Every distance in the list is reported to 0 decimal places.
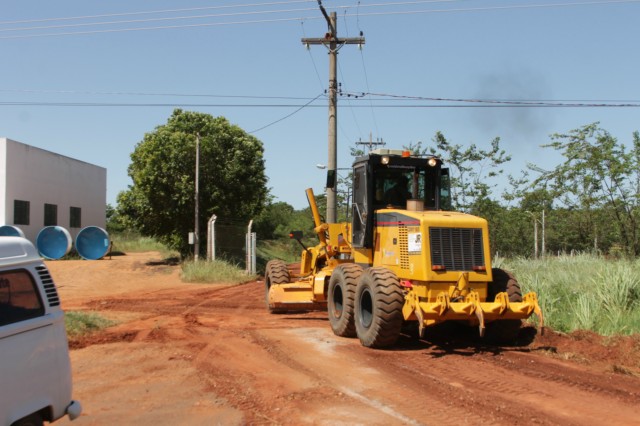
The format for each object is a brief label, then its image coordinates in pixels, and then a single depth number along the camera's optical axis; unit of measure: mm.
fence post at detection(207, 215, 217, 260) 26047
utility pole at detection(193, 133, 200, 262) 26516
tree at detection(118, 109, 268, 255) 28531
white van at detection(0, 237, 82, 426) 4477
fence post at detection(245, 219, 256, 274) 26234
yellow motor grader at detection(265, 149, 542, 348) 9438
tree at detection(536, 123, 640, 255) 19297
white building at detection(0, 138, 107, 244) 30297
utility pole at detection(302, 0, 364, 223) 18891
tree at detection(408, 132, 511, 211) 23141
